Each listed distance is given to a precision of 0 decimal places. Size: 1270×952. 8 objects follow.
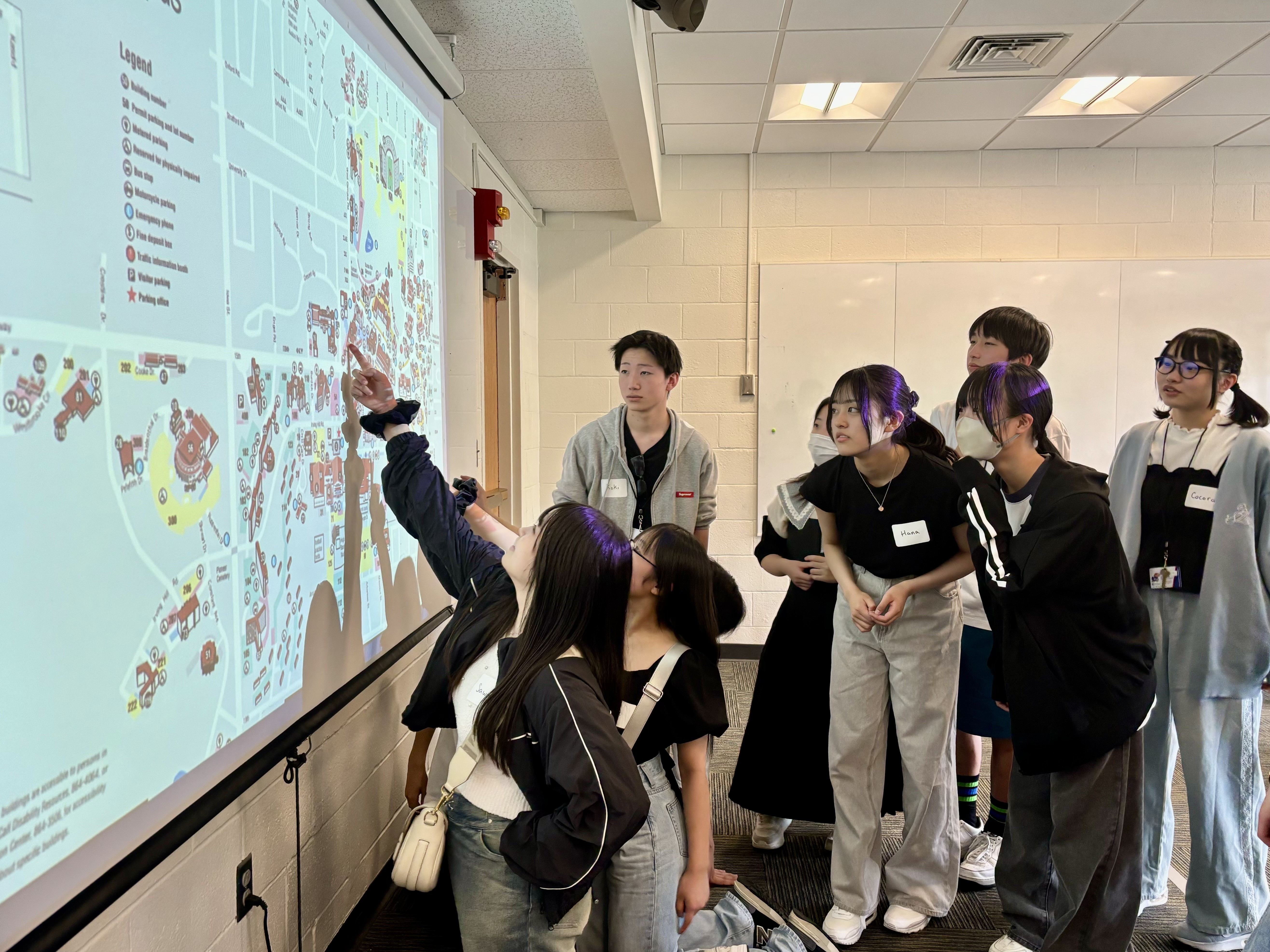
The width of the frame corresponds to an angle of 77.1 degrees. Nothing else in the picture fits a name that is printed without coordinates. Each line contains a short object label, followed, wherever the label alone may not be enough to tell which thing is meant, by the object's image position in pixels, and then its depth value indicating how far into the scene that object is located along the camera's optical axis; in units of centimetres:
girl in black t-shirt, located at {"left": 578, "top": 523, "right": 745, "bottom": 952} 138
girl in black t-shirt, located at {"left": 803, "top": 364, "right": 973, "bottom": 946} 197
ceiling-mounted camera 194
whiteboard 426
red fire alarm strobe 276
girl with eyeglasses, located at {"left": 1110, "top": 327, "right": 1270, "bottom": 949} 192
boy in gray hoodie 248
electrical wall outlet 141
